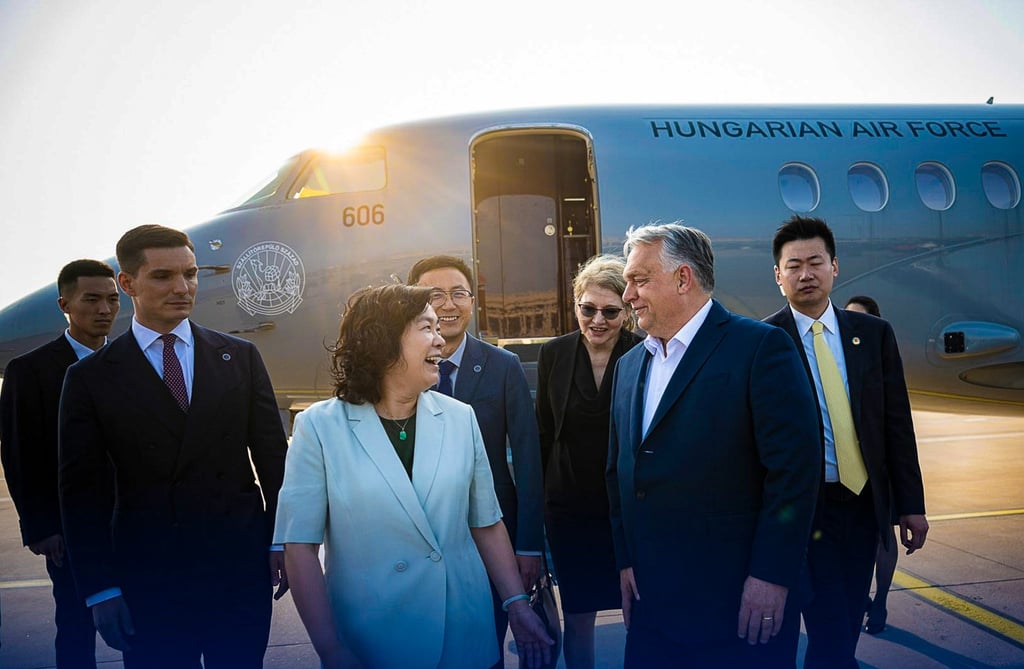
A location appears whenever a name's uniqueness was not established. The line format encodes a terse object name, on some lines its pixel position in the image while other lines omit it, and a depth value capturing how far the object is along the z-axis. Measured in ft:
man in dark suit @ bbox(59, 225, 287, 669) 8.20
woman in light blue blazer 6.51
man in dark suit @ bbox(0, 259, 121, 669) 9.98
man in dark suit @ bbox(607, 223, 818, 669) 7.06
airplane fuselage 20.57
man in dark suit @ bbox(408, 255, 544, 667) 9.16
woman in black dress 10.11
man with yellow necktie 9.15
